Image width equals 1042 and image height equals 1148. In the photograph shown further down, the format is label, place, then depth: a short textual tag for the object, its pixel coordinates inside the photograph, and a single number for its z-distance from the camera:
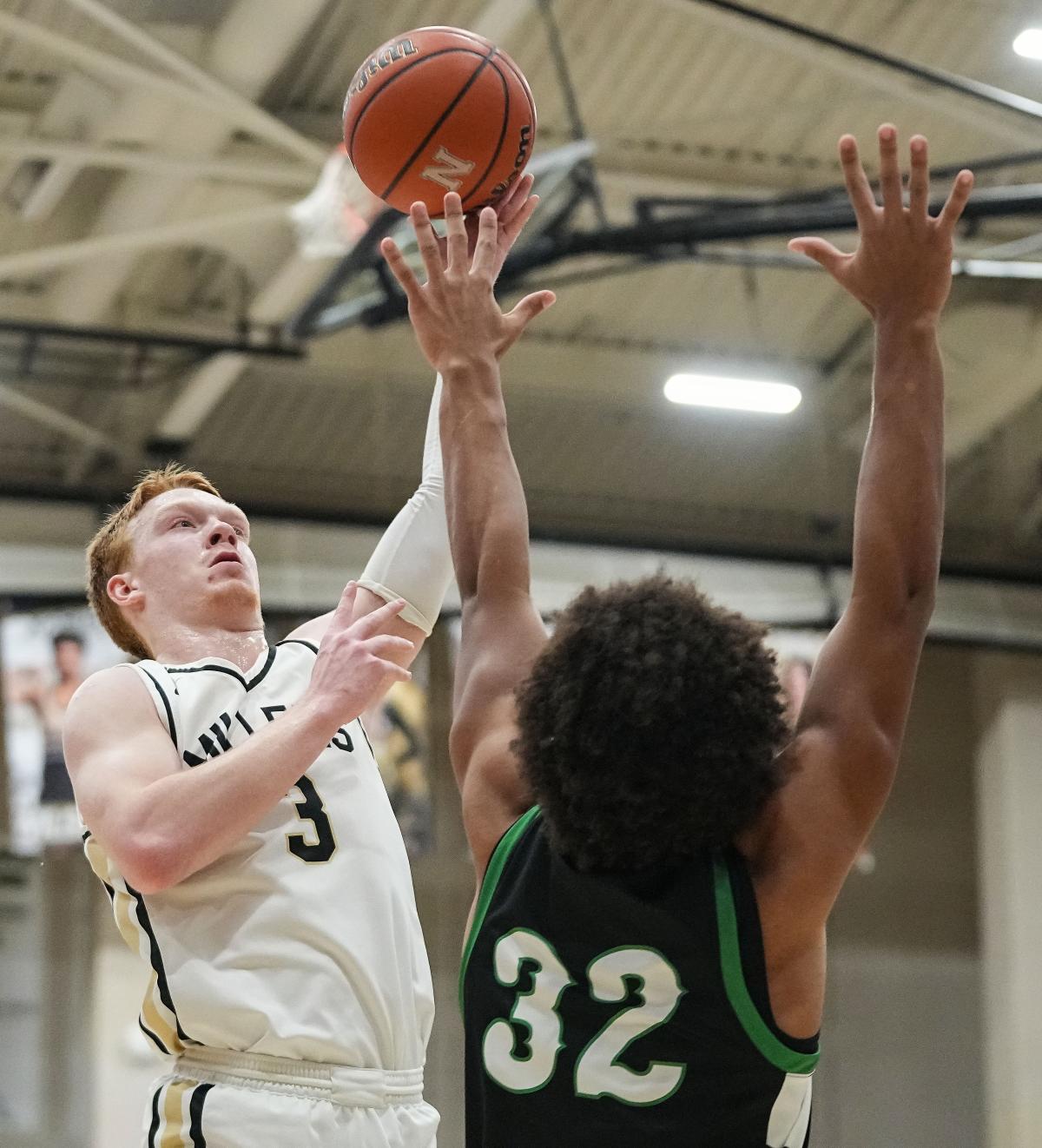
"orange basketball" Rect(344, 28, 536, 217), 6.20
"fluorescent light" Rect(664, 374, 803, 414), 22.04
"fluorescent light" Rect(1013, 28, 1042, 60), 14.94
